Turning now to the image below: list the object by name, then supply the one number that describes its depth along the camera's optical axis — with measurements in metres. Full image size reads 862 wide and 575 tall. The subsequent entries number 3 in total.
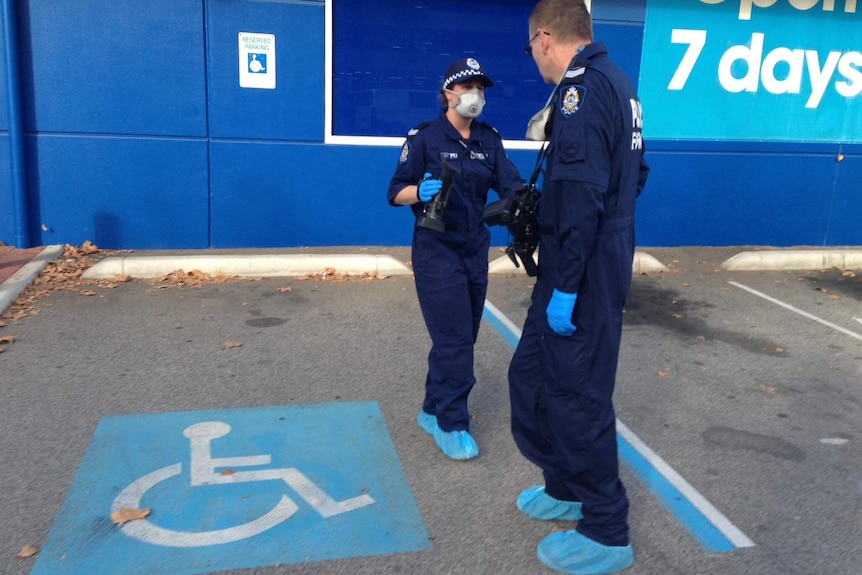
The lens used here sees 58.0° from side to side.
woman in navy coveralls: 4.08
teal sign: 9.27
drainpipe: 7.63
